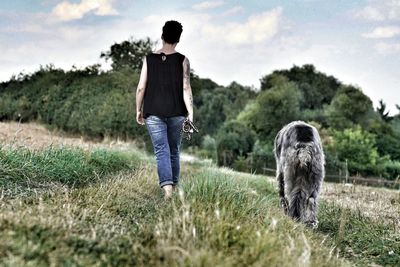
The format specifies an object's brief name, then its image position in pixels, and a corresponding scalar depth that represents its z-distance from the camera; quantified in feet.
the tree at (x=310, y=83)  203.72
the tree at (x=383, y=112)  219.20
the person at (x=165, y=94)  25.77
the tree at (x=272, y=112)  171.32
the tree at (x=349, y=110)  177.06
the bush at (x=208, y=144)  145.92
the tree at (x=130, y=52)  110.63
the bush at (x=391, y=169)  139.44
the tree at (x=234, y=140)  148.97
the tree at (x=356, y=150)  147.74
